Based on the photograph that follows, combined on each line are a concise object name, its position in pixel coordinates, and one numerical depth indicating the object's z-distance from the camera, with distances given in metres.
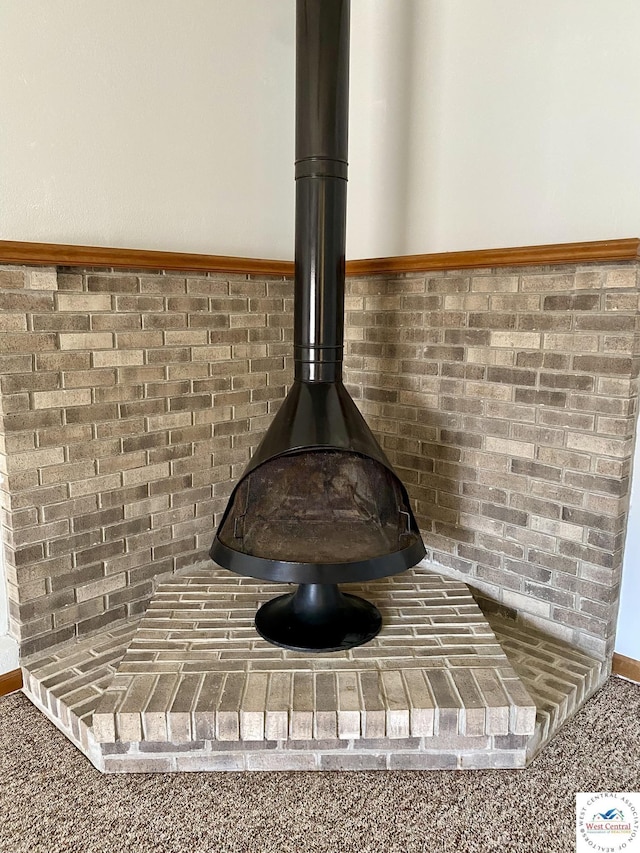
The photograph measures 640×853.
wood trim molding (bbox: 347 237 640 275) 1.88
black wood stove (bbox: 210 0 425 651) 1.91
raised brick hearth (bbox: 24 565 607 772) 1.66
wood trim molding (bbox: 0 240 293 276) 1.87
